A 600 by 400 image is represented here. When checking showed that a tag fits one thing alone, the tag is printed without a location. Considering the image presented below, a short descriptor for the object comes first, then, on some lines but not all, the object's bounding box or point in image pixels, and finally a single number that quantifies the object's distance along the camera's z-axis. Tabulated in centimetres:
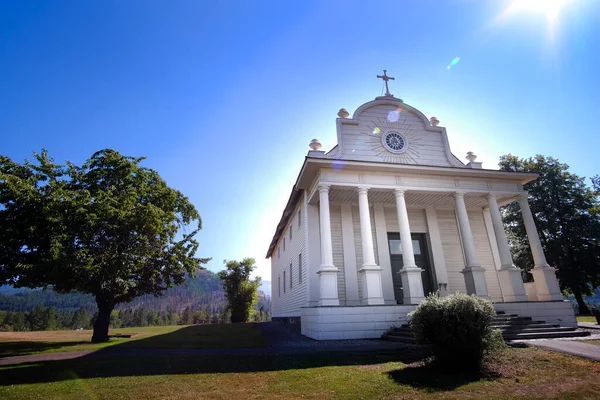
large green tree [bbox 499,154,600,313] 2253
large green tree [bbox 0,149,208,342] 1229
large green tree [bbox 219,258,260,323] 3753
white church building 1244
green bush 606
